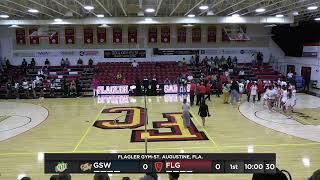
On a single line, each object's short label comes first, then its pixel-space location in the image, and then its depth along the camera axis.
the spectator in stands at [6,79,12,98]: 25.72
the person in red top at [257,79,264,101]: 22.25
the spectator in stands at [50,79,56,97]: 26.16
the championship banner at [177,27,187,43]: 32.50
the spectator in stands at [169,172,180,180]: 5.08
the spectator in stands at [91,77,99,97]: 25.95
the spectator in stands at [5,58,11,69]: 30.82
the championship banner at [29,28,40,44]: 31.68
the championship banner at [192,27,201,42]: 32.56
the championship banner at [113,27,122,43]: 32.16
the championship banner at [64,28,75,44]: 31.95
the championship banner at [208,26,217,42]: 32.56
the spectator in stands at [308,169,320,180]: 3.54
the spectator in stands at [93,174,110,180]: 4.87
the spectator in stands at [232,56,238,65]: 31.95
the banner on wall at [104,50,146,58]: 32.22
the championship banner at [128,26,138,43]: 32.31
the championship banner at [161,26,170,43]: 32.41
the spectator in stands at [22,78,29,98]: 25.55
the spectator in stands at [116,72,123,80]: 27.99
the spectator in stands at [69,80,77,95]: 25.75
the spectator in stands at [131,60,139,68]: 30.55
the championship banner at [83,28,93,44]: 32.03
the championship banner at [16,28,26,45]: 31.73
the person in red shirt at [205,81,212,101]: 22.52
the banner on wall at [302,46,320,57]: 28.01
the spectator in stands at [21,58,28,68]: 30.84
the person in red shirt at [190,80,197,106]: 21.11
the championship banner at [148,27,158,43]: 32.38
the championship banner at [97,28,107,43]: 32.06
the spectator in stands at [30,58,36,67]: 31.19
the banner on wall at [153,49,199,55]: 32.44
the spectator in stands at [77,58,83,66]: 31.85
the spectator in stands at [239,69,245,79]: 29.41
